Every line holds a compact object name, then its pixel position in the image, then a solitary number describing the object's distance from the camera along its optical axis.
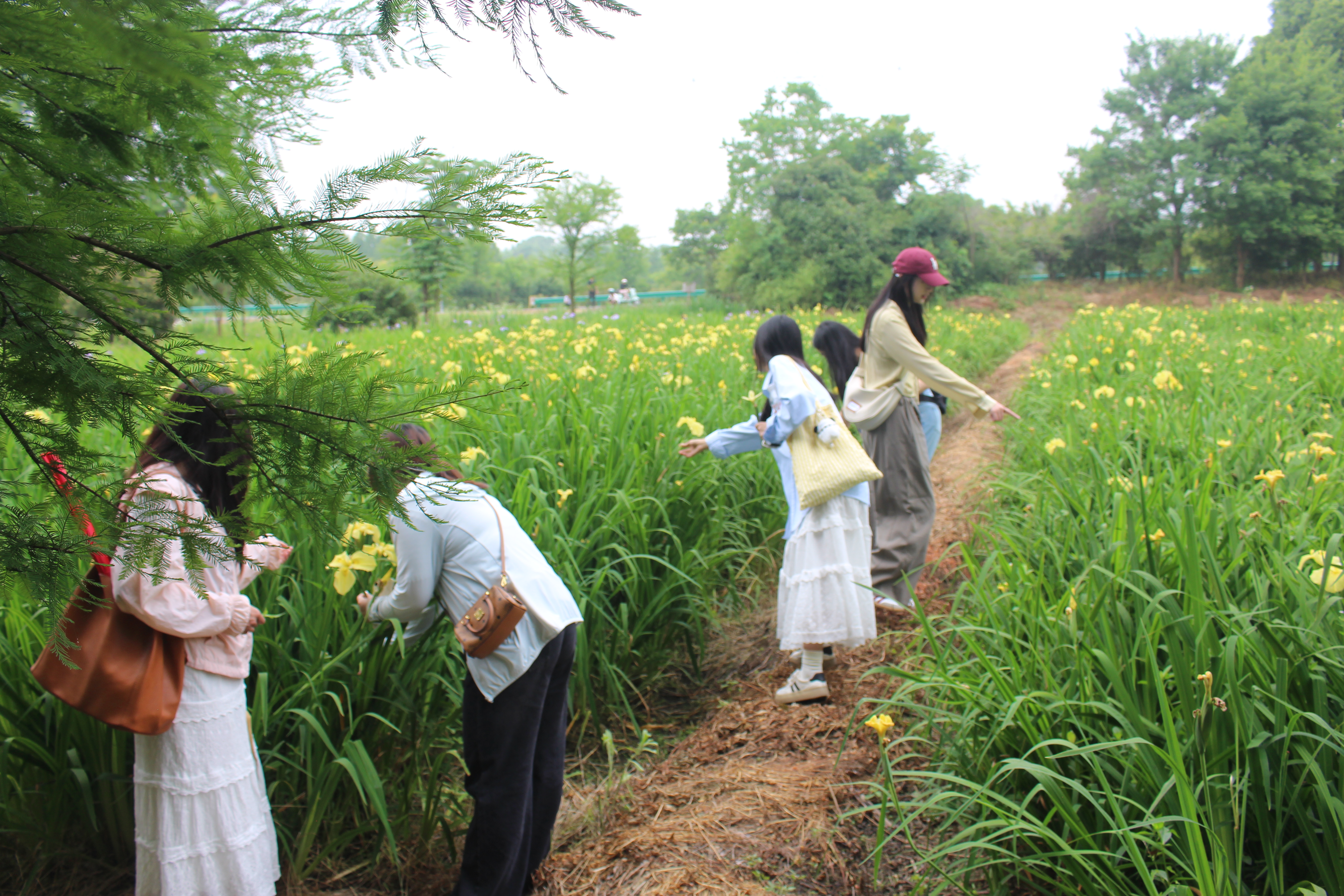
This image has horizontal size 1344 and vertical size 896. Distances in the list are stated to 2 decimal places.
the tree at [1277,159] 25.02
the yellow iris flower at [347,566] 1.82
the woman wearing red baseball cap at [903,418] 3.43
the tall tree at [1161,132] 27.61
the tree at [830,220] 24.34
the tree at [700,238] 37.44
